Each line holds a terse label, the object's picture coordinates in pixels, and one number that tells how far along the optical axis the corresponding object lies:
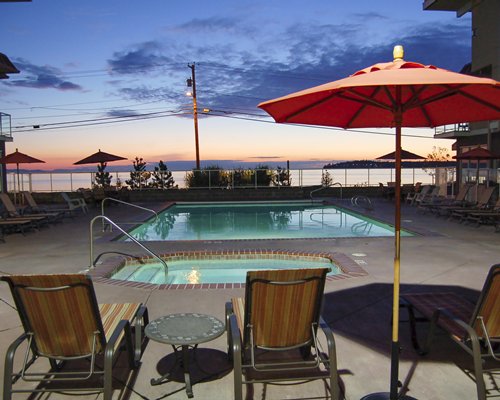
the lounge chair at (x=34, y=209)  13.55
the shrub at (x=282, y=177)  22.95
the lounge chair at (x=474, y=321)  2.71
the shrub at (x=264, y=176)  22.94
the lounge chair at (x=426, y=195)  16.07
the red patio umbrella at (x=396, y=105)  2.36
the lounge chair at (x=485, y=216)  10.87
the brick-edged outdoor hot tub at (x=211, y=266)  7.17
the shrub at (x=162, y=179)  22.52
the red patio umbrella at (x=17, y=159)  14.59
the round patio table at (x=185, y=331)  2.83
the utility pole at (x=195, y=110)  29.27
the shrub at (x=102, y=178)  21.83
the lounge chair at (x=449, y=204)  13.73
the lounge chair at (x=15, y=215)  11.16
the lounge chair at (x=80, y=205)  14.32
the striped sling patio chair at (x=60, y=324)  2.55
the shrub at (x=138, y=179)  22.31
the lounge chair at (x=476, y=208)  11.67
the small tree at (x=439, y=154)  33.82
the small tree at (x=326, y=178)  23.47
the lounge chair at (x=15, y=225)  10.28
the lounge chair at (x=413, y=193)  17.67
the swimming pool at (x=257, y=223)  11.88
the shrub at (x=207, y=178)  22.97
